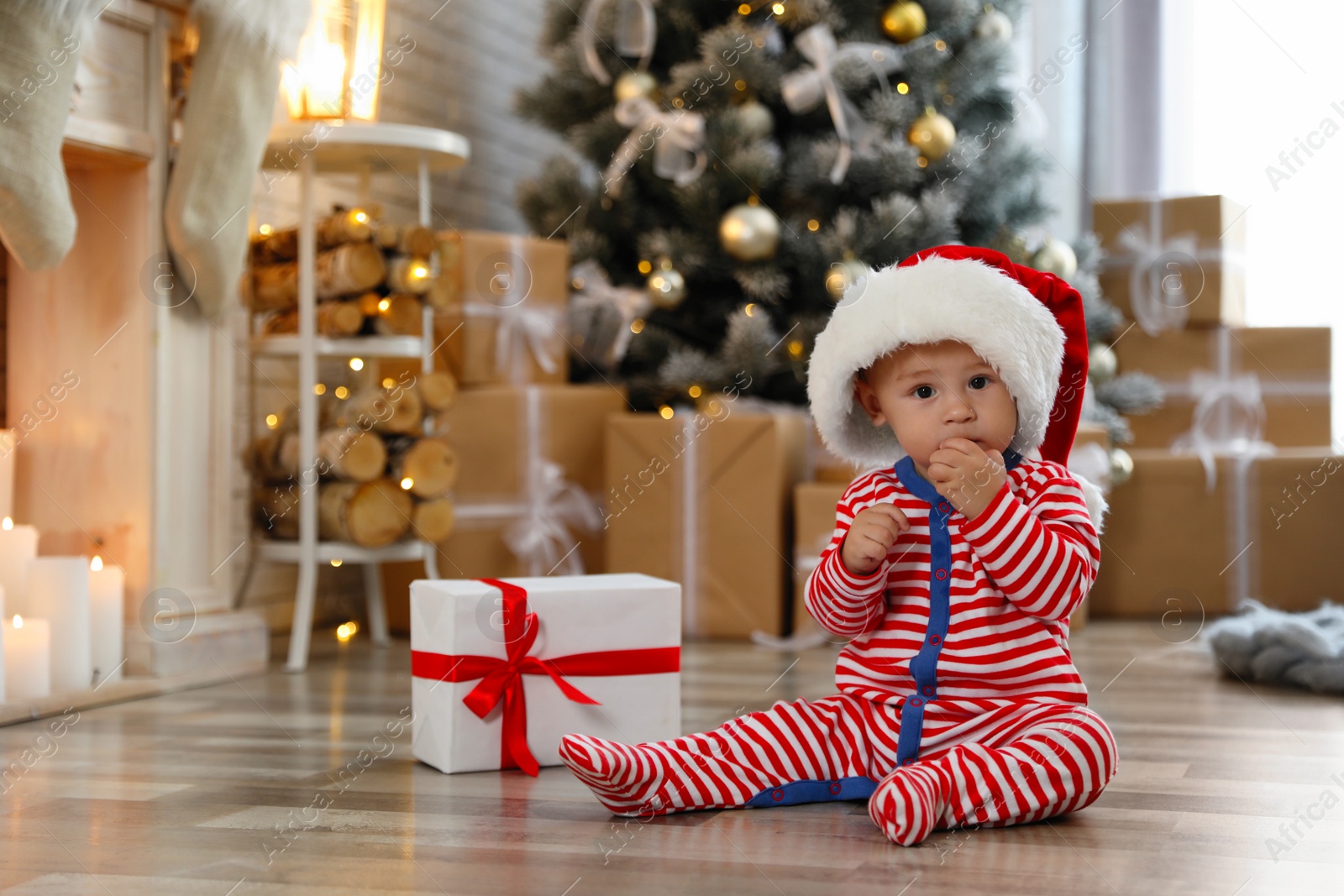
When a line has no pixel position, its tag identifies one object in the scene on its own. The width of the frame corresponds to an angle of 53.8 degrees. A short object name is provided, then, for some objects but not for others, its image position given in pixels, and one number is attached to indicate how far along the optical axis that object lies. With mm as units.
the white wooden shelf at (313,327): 2209
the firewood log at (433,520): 2375
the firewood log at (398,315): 2322
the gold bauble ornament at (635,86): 2691
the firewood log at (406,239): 2277
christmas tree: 2619
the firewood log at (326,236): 2260
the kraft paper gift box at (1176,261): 2949
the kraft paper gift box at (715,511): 2496
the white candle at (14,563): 1910
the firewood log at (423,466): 2328
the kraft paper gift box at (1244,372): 2906
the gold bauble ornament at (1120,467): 2646
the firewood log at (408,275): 2289
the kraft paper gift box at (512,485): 2545
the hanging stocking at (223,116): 2016
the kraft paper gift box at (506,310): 2568
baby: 1190
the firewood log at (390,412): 2322
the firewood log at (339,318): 2273
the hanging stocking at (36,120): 1649
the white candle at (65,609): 1880
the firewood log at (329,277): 2254
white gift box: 1435
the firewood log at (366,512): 2301
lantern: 2283
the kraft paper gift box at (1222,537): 2729
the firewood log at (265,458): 2377
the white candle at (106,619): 1983
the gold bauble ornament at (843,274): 2531
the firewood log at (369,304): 2307
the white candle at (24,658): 1805
